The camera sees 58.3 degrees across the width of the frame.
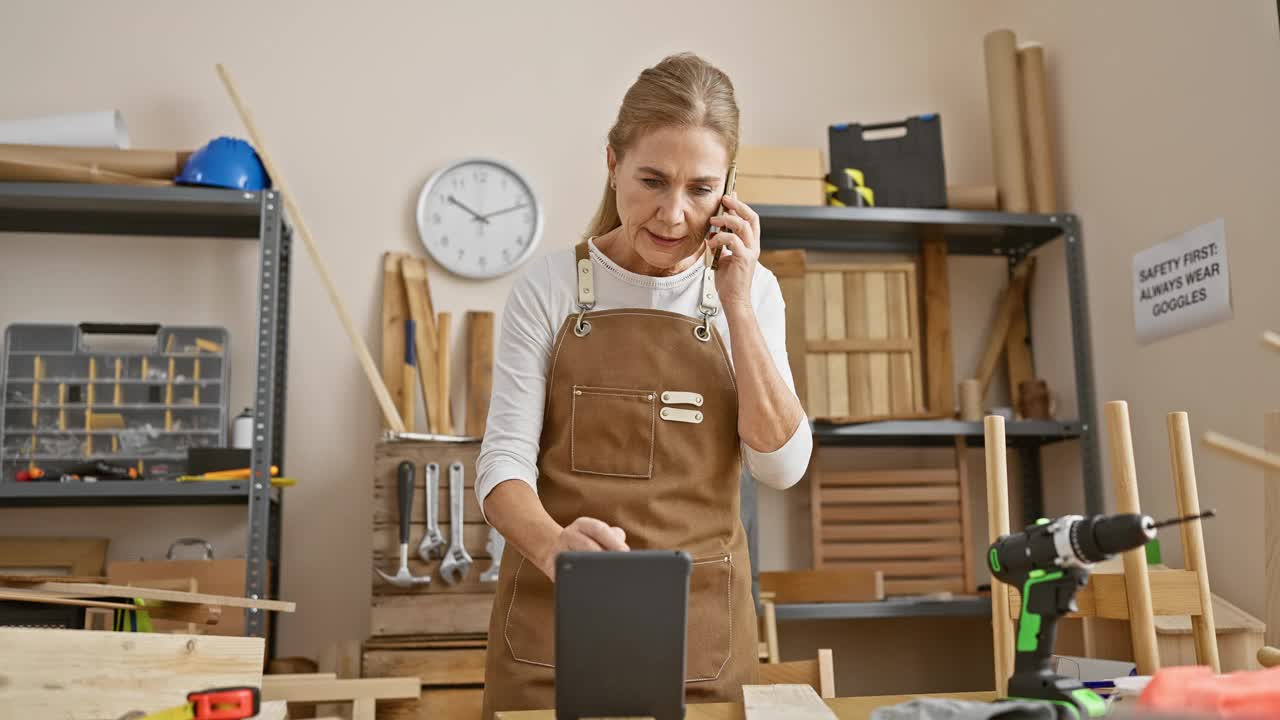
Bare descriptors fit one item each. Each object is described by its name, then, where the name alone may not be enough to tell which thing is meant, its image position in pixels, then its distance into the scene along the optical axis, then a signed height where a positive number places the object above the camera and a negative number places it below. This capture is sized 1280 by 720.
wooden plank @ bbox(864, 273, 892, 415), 3.29 +0.49
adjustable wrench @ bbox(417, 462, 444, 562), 2.89 -0.04
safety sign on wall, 2.69 +0.52
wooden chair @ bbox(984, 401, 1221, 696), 1.32 -0.10
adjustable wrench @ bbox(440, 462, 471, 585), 2.89 -0.08
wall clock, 3.47 +0.88
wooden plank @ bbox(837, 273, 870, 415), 3.28 +0.47
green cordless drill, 0.97 -0.07
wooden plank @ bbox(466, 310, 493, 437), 3.34 +0.42
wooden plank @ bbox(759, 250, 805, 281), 3.24 +0.68
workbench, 1.14 -0.21
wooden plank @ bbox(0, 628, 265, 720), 1.24 -0.16
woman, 1.53 +0.16
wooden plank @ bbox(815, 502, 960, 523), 3.41 -0.03
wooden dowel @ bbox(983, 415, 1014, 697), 1.33 -0.02
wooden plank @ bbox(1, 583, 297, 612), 1.94 -0.13
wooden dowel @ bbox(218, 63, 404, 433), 3.14 +0.61
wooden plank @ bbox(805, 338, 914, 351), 3.29 +0.45
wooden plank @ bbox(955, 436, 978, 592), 3.38 -0.03
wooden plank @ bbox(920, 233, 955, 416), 3.52 +0.55
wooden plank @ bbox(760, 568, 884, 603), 3.19 -0.22
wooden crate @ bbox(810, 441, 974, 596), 3.38 -0.07
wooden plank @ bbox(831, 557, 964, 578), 3.36 -0.19
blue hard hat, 3.07 +0.94
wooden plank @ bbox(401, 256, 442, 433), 3.33 +0.54
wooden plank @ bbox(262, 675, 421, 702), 2.30 -0.36
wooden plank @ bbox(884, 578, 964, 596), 3.36 -0.24
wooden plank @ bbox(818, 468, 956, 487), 3.42 +0.08
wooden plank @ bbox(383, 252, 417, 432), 3.36 +0.54
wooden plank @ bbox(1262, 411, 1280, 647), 1.66 -0.07
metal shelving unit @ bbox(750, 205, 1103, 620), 3.21 +0.64
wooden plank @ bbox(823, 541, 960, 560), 3.37 -0.14
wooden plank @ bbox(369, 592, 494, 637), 2.86 -0.25
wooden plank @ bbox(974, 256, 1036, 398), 3.58 +0.55
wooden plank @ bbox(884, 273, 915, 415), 3.29 +0.48
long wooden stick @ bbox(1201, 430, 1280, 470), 0.96 +0.04
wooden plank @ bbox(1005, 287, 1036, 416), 3.59 +0.48
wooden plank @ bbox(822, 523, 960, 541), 3.39 -0.08
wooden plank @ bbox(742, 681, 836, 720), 1.10 -0.20
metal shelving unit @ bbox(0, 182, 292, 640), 2.93 +0.66
